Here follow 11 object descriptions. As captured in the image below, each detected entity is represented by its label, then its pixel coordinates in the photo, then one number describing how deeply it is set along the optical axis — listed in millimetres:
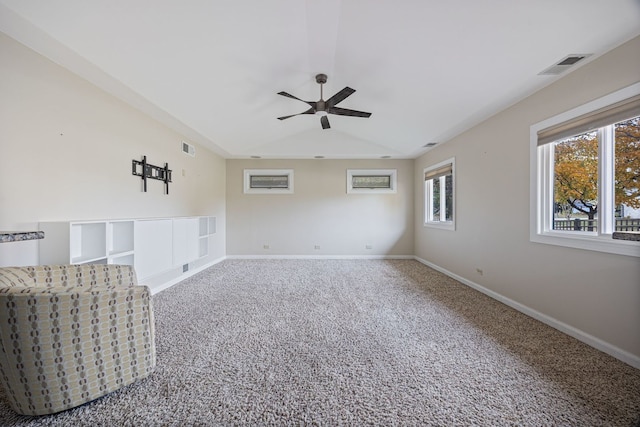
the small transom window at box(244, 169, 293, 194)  6051
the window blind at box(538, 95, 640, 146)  1876
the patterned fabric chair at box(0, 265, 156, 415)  1315
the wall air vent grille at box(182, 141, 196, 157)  4319
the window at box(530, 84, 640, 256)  1940
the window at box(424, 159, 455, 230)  4520
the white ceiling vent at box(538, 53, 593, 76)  2082
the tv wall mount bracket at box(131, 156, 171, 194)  3250
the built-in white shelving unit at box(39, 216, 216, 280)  2150
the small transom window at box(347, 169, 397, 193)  6047
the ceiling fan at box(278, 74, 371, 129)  3168
